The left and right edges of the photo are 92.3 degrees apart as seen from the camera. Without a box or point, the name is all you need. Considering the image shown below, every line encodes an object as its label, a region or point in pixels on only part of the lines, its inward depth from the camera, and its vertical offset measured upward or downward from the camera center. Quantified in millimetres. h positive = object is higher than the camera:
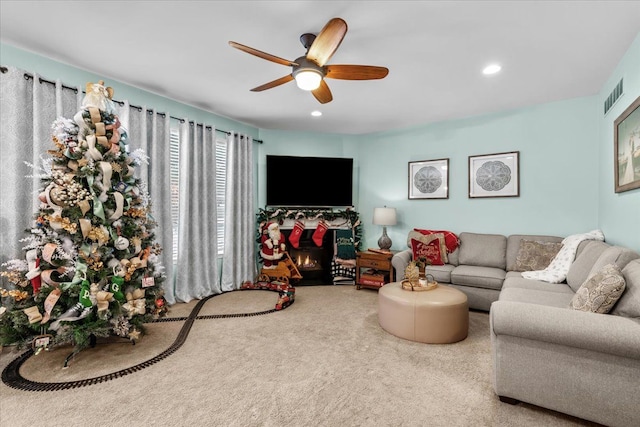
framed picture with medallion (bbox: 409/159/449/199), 4594 +538
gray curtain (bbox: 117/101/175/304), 3406 +525
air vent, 2774 +1137
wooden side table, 4328 -784
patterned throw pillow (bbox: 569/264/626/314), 1706 -445
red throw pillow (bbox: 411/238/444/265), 4055 -491
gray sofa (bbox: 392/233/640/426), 1525 -765
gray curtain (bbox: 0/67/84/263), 2491 +583
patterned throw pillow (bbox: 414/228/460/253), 4188 -361
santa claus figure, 4656 -480
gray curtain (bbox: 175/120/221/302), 3877 -42
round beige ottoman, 2596 -882
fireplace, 4883 -698
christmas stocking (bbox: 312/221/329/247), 4887 -304
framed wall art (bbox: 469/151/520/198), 4070 +538
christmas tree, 2221 -280
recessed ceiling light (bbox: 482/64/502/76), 2840 +1370
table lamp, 4566 -75
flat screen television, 4941 +531
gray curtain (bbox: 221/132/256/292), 4453 -33
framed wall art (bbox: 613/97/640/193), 2428 +567
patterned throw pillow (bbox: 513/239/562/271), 3451 -462
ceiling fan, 1974 +1090
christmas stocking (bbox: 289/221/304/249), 4809 -330
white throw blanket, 3025 -484
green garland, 4848 -33
